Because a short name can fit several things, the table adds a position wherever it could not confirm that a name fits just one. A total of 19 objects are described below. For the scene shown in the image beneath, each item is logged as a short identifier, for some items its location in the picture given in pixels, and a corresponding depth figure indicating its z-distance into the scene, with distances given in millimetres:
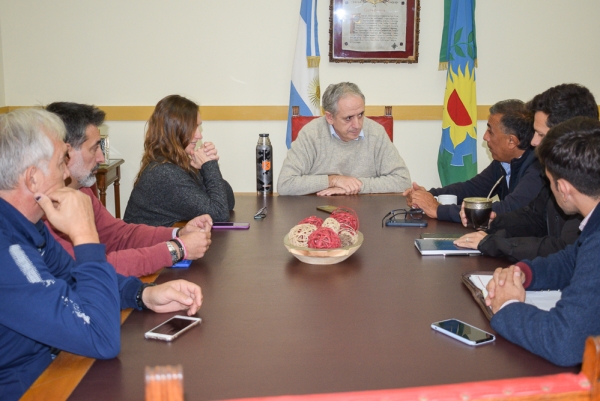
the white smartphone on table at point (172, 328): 1274
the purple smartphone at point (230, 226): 2262
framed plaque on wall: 4324
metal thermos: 2916
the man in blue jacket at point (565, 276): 1161
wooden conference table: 1095
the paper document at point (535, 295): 1455
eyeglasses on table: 2422
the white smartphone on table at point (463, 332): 1245
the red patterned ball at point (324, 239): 1771
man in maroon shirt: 1757
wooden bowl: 1761
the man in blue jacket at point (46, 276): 1162
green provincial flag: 4188
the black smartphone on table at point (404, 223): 2305
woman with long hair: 2432
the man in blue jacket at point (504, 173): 2508
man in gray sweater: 3184
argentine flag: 4141
